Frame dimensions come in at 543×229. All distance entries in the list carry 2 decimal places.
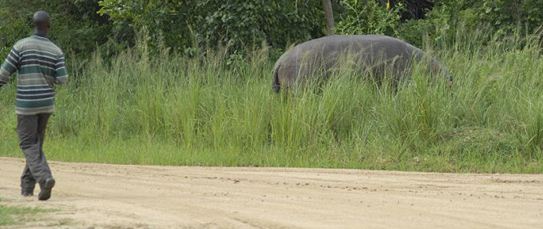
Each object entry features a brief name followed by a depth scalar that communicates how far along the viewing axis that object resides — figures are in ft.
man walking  59.57
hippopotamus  101.55
